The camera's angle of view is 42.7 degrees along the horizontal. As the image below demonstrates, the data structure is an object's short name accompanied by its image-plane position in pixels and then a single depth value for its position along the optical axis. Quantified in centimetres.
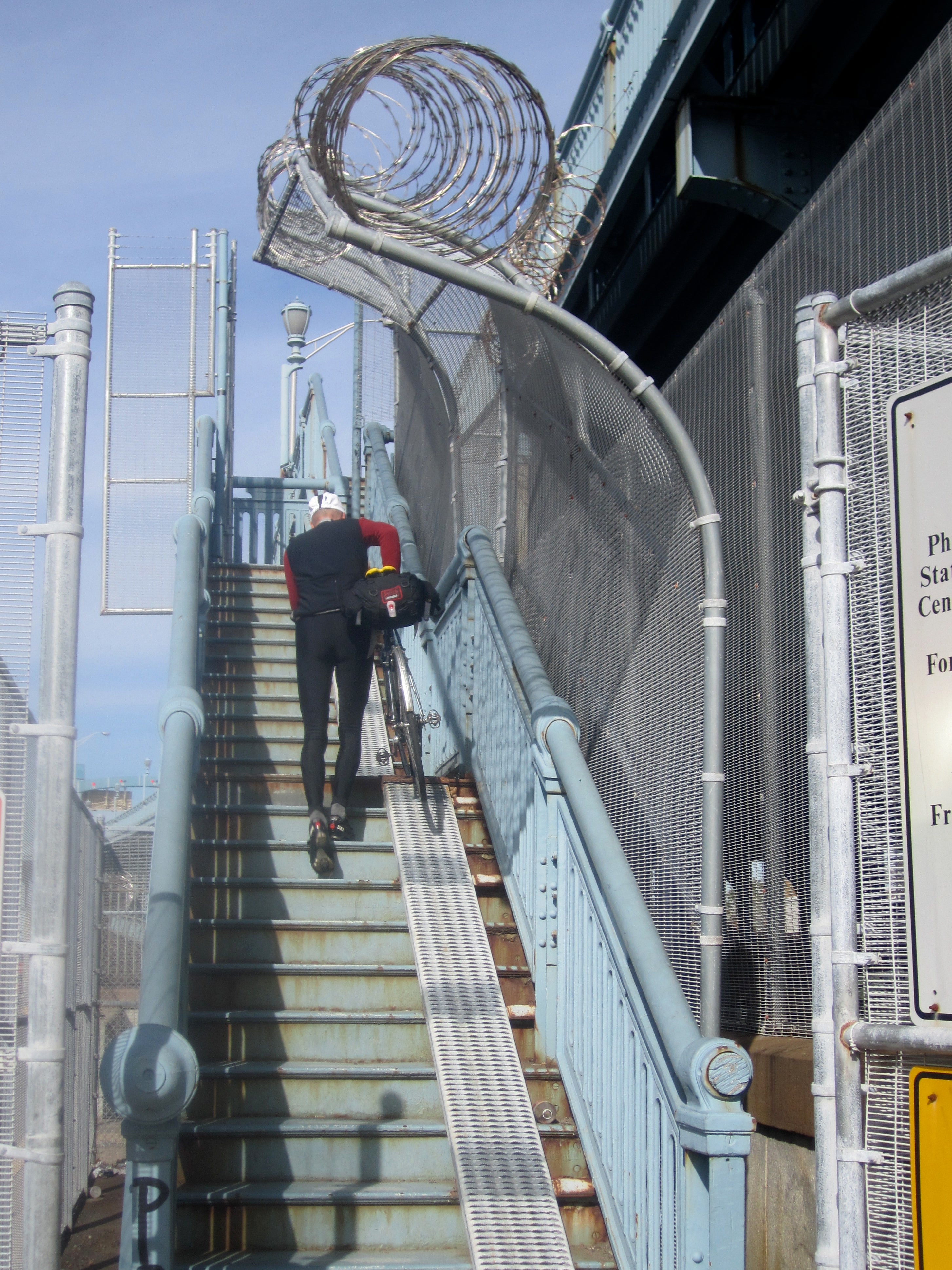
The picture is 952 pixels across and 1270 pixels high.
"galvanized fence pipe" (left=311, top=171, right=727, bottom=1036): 394
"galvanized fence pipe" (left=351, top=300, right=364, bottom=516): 1342
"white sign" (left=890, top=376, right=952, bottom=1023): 245
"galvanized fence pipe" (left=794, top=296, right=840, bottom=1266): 261
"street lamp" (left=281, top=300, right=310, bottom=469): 1878
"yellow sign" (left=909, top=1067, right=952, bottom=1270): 234
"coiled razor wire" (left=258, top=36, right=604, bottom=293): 499
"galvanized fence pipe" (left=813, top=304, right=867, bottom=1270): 255
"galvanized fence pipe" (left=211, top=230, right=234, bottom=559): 1137
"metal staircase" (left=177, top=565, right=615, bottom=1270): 407
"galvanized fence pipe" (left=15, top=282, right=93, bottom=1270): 222
